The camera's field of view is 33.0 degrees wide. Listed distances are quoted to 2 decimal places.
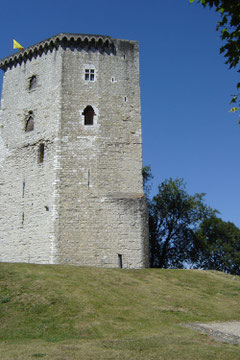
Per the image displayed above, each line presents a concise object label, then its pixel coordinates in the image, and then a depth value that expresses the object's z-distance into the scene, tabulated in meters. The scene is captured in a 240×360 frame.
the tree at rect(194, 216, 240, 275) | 36.66
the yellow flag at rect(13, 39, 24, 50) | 27.93
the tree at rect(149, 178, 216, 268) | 35.66
